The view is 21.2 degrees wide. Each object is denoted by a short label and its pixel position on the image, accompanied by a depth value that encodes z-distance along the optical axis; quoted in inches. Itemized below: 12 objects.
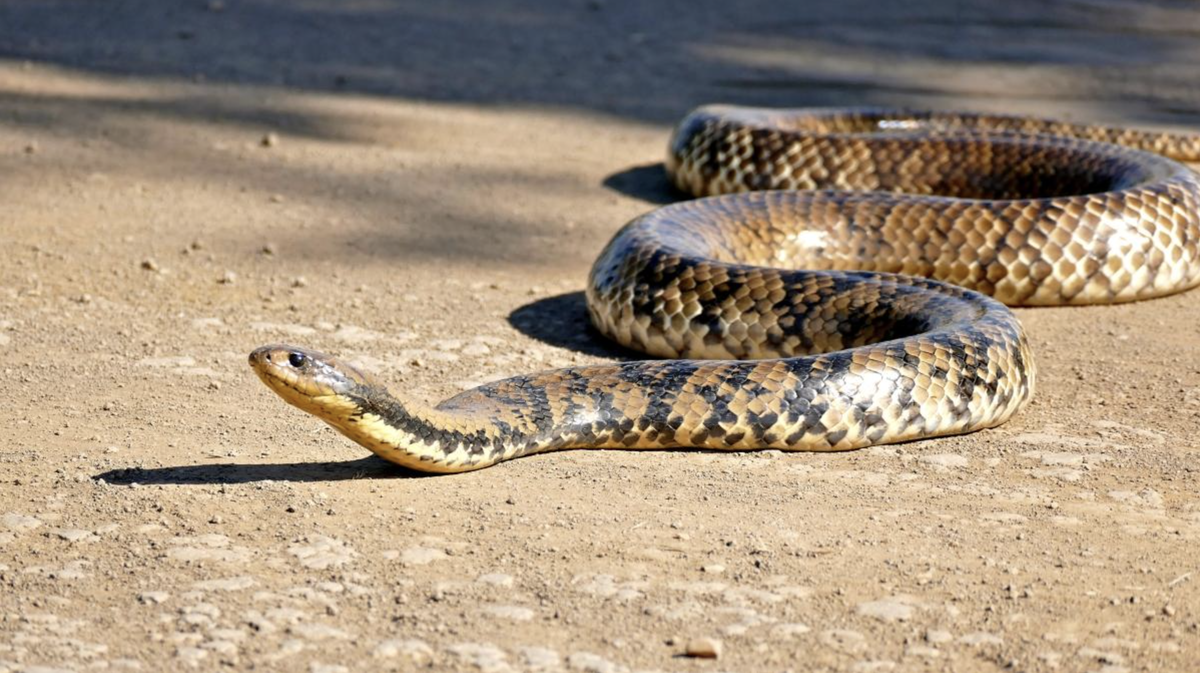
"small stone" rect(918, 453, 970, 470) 404.2
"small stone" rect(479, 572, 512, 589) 315.3
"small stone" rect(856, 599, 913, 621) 303.0
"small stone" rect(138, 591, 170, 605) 303.4
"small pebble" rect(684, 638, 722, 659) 284.0
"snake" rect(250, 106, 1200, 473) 401.1
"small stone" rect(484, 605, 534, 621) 300.0
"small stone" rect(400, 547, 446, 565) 326.0
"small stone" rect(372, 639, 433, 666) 283.1
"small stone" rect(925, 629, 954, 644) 293.4
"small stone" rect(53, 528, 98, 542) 334.6
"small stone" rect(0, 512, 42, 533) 340.8
